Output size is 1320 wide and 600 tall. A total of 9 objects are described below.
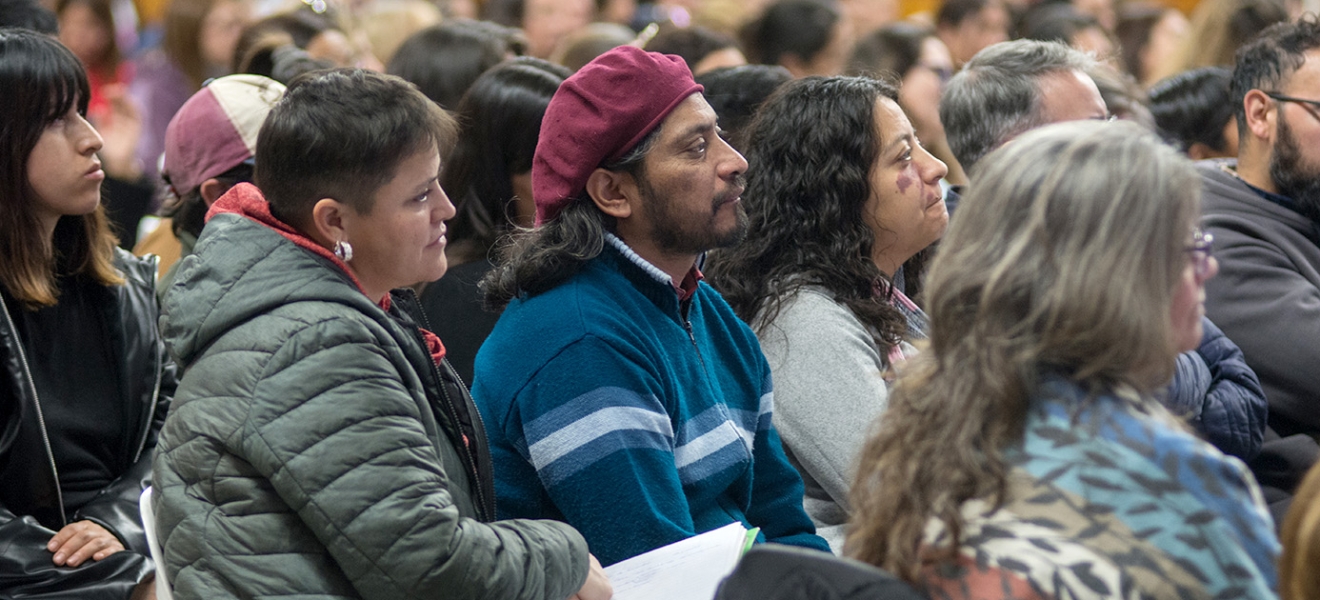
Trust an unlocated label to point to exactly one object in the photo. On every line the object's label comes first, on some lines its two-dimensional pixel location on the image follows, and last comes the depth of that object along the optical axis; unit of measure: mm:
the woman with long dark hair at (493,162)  6293
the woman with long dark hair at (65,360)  4625
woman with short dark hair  3391
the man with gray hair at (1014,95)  6445
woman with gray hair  2687
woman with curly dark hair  4980
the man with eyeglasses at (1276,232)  5703
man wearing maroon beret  4168
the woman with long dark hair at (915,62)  10664
